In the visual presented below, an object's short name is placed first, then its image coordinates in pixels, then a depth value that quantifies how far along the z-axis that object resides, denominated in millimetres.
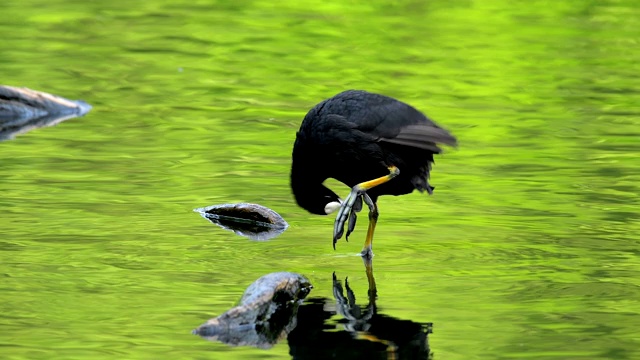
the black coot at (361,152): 16031
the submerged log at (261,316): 12945
